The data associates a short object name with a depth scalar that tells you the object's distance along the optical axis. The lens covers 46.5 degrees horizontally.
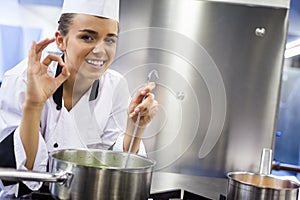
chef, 0.96
